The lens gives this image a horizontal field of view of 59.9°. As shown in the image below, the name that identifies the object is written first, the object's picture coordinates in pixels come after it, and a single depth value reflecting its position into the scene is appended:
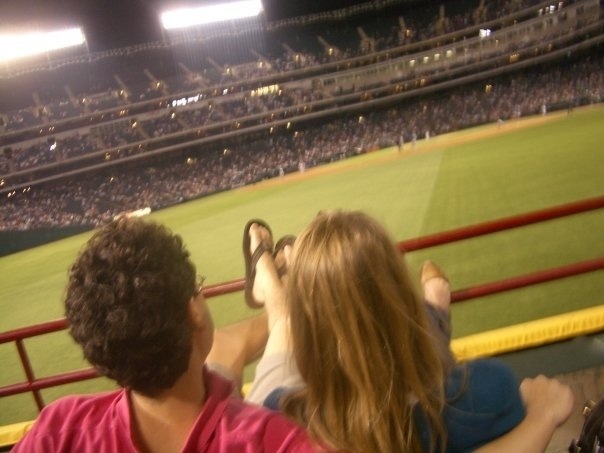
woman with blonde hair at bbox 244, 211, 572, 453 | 0.91
